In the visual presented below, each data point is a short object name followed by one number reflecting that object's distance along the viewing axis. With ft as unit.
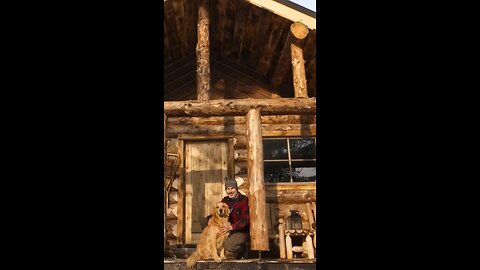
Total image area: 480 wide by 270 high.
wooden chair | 23.81
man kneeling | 22.13
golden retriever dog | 21.38
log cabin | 26.63
